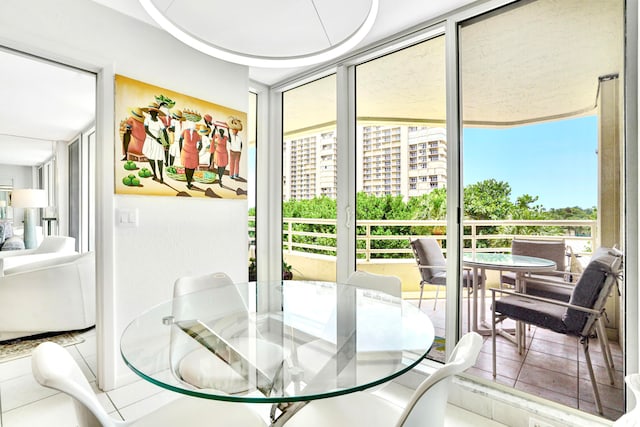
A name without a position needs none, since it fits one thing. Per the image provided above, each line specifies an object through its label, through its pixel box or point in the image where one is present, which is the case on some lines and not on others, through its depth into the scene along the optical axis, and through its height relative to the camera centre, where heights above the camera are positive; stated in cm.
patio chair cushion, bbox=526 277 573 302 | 176 -44
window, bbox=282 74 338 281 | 297 +32
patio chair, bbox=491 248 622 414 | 163 -51
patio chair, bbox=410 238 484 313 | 230 -37
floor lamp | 303 +9
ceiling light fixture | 135 +78
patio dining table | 187 -33
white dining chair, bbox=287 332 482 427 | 84 -73
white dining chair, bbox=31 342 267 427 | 81 -55
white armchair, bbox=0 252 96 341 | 280 -76
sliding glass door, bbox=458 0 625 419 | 165 +35
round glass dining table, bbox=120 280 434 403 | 104 -56
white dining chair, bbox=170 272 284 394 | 119 -58
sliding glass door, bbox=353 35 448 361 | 232 +36
